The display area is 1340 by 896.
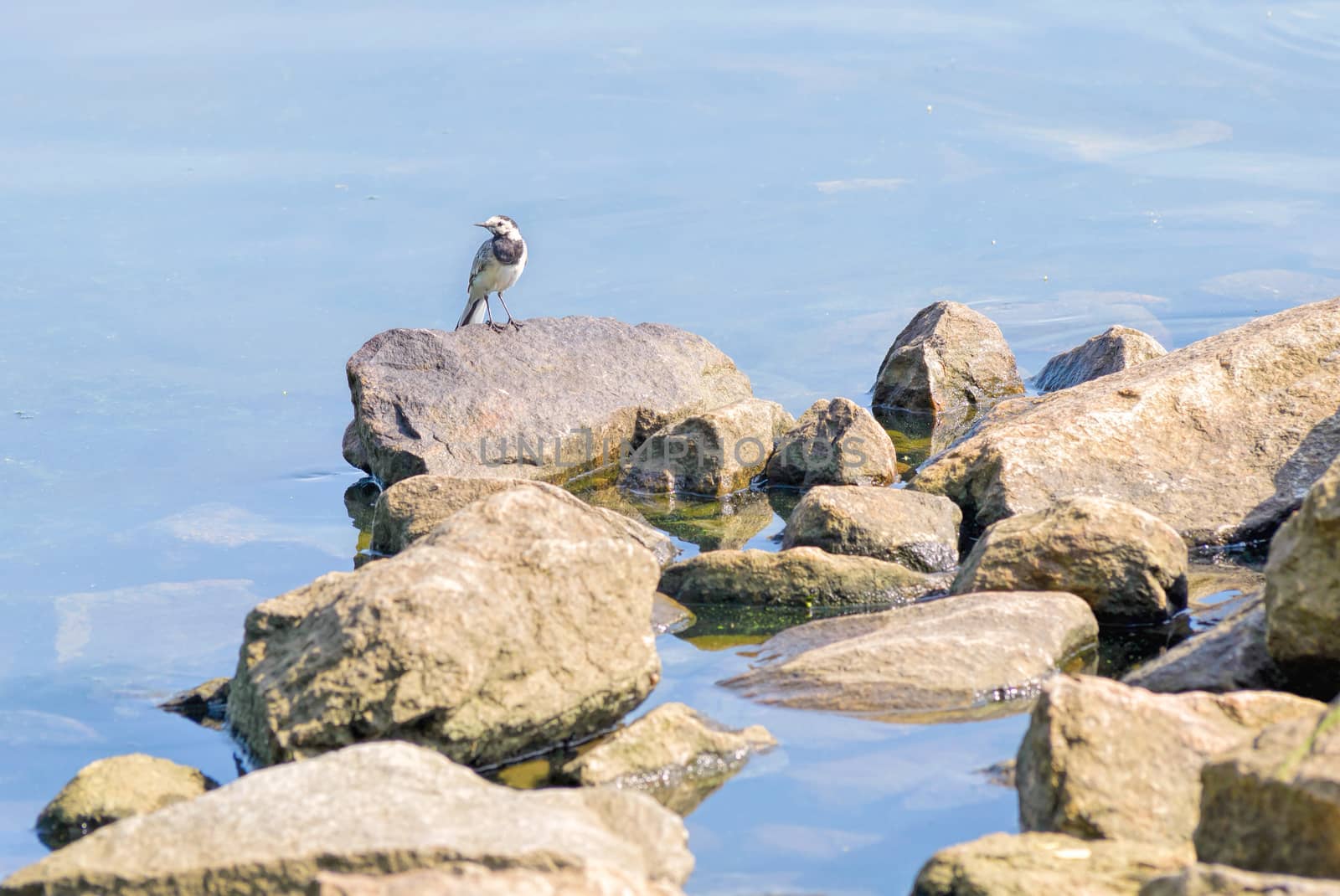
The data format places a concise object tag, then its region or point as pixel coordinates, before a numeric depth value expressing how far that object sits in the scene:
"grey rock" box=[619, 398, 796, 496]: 19.50
